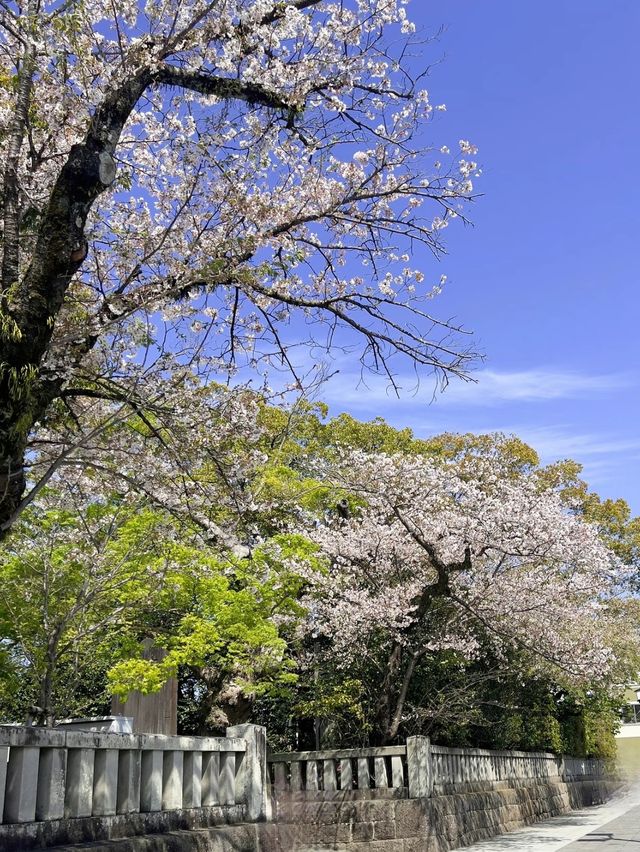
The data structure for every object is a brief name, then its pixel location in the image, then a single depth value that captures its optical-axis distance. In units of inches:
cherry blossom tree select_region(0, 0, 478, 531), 201.6
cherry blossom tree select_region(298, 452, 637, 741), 483.8
